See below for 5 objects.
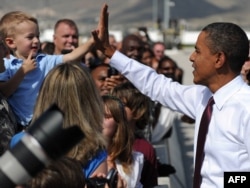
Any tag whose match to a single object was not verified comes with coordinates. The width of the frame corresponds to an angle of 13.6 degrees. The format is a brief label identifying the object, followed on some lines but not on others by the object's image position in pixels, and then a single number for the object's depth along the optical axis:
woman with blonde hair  4.85
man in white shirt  5.32
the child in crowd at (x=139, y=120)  6.91
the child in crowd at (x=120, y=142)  6.10
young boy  6.89
